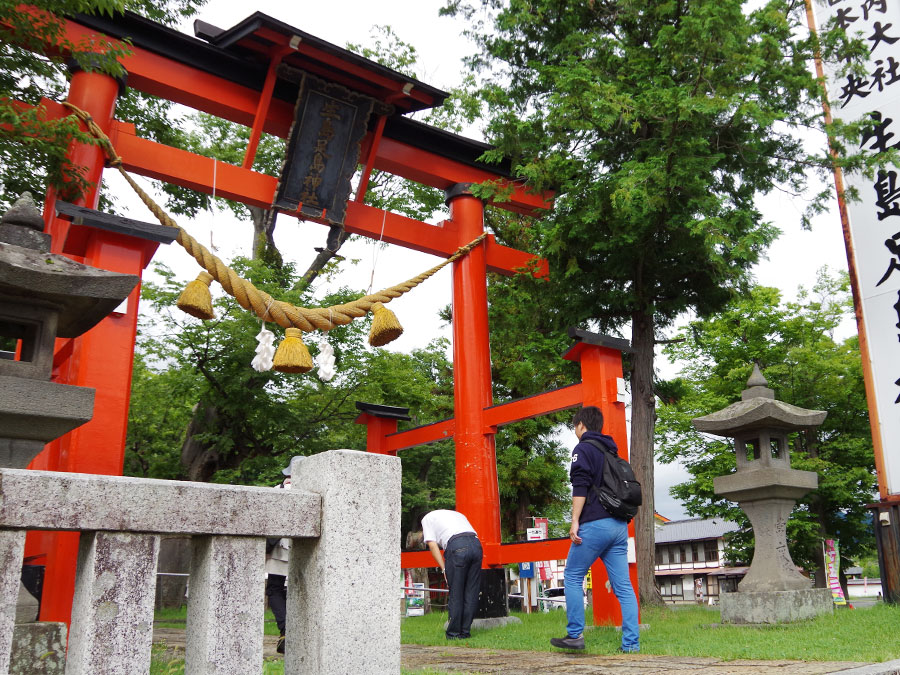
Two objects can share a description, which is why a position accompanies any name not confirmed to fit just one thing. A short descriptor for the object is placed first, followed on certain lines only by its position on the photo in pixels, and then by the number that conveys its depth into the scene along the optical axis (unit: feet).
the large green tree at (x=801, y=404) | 60.34
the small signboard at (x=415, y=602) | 72.99
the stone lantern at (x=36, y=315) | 16.33
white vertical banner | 32.35
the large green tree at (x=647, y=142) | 26.96
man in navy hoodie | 16.66
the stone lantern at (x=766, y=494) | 24.66
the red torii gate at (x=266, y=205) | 22.38
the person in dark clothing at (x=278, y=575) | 18.95
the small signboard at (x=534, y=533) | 52.75
